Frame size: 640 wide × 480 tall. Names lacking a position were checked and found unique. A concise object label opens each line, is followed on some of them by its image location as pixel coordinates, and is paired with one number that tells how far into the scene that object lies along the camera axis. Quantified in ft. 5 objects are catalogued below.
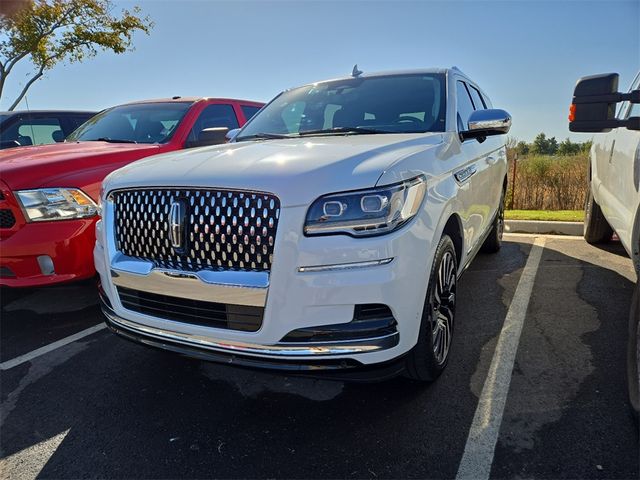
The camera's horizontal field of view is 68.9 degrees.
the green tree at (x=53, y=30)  45.60
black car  21.21
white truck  7.49
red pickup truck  11.43
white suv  6.60
